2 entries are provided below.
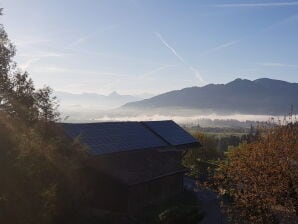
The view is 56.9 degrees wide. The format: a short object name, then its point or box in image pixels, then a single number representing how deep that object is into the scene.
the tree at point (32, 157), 9.70
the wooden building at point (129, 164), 21.36
